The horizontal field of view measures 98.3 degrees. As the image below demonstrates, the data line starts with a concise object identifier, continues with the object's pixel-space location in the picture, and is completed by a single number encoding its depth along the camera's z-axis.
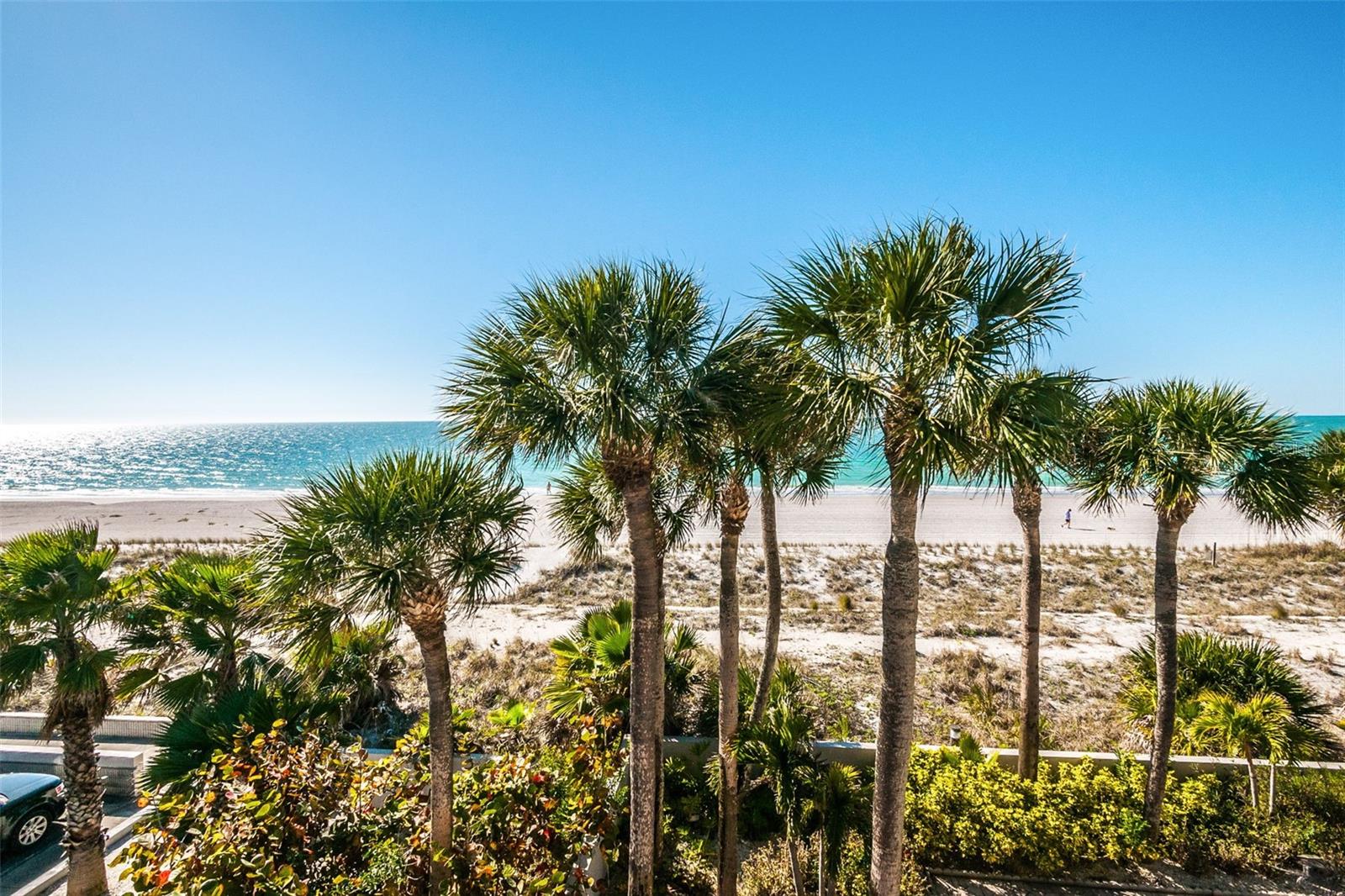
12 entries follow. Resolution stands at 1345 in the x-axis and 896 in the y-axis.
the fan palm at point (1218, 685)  7.79
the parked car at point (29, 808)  7.72
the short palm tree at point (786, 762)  6.14
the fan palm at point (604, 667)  7.90
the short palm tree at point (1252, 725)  6.91
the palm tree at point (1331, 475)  6.51
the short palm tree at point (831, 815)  6.10
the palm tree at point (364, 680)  8.64
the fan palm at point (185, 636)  7.13
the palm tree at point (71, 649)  6.30
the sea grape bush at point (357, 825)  4.56
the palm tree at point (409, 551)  4.93
